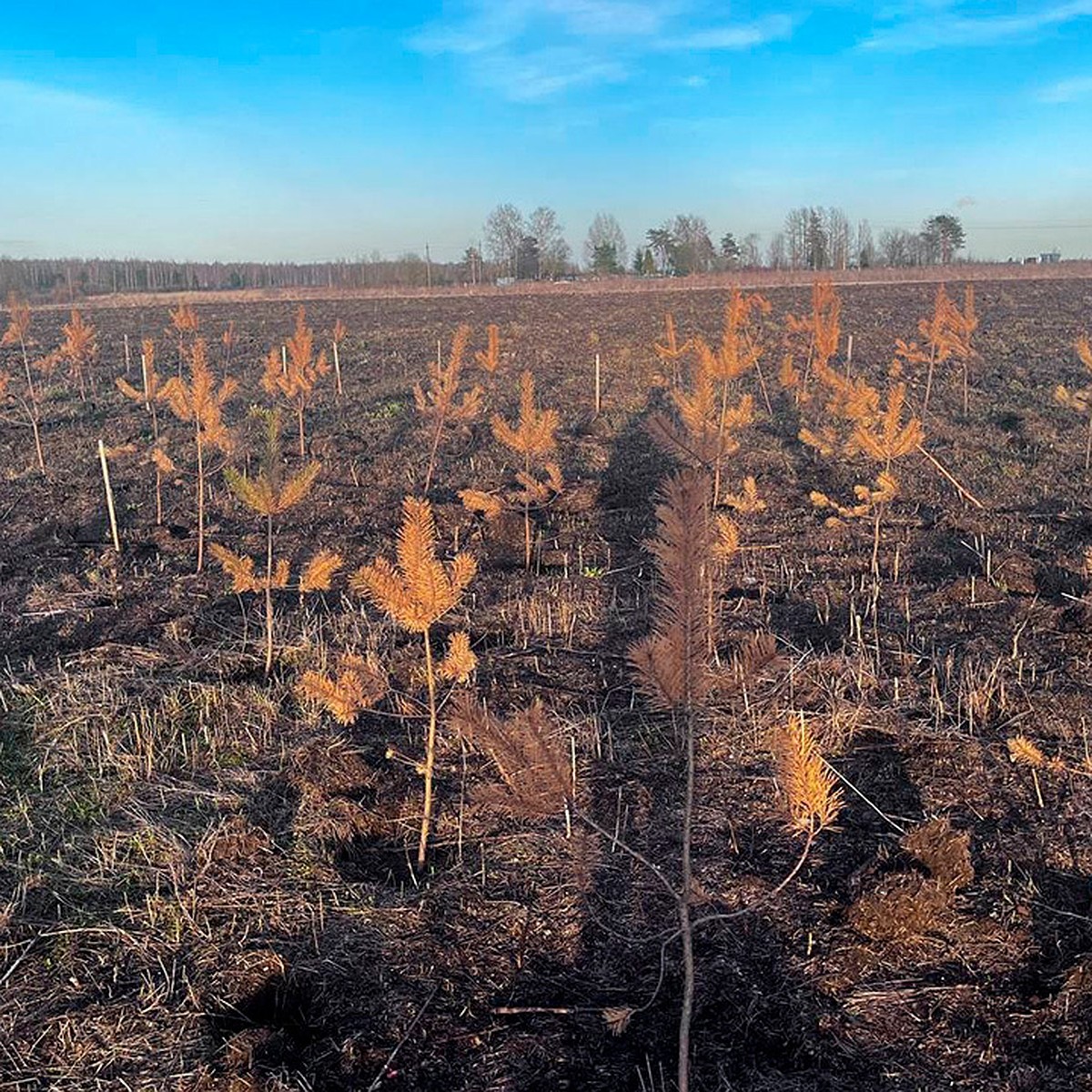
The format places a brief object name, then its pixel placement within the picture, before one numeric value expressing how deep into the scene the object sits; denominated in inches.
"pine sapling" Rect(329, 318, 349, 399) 582.4
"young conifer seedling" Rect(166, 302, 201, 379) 531.2
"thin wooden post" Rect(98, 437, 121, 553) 281.0
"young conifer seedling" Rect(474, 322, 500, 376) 399.6
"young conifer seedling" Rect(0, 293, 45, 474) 498.2
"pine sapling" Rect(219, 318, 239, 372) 641.6
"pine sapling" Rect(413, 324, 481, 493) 366.3
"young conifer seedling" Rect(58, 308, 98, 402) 531.5
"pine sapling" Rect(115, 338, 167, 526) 380.5
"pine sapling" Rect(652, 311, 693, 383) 438.0
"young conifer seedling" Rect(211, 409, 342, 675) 191.5
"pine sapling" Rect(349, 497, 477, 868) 115.8
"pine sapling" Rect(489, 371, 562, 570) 270.4
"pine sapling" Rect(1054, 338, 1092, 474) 372.2
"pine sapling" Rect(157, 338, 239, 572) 285.4
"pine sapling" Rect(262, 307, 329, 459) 428.8
